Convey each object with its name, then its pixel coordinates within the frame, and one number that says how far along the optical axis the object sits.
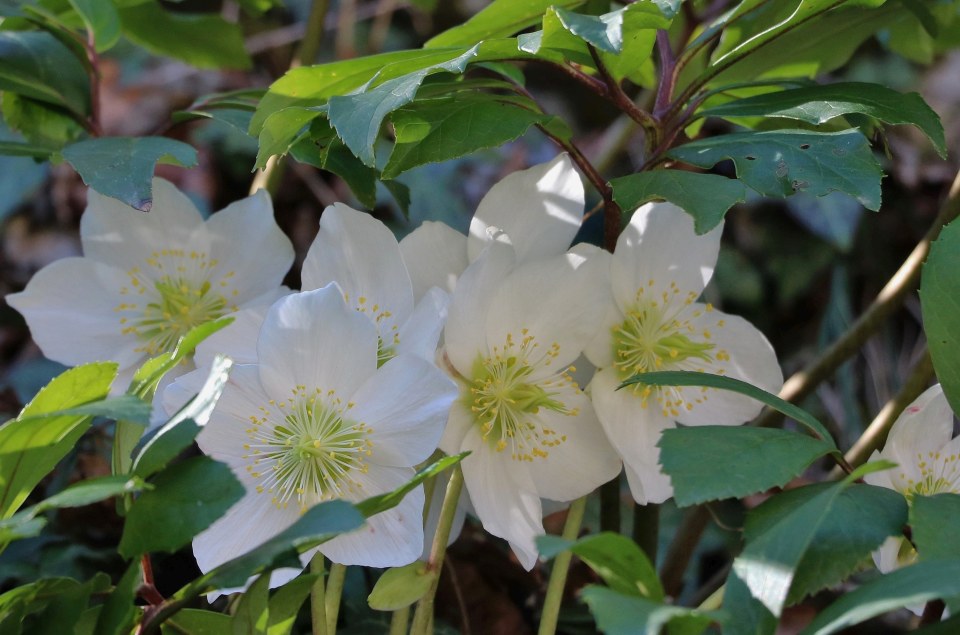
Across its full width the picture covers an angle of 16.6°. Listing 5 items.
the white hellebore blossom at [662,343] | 0.83
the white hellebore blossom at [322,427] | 0.79
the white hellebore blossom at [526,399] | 0.81
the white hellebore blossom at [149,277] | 0.87
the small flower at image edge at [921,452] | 0.82
